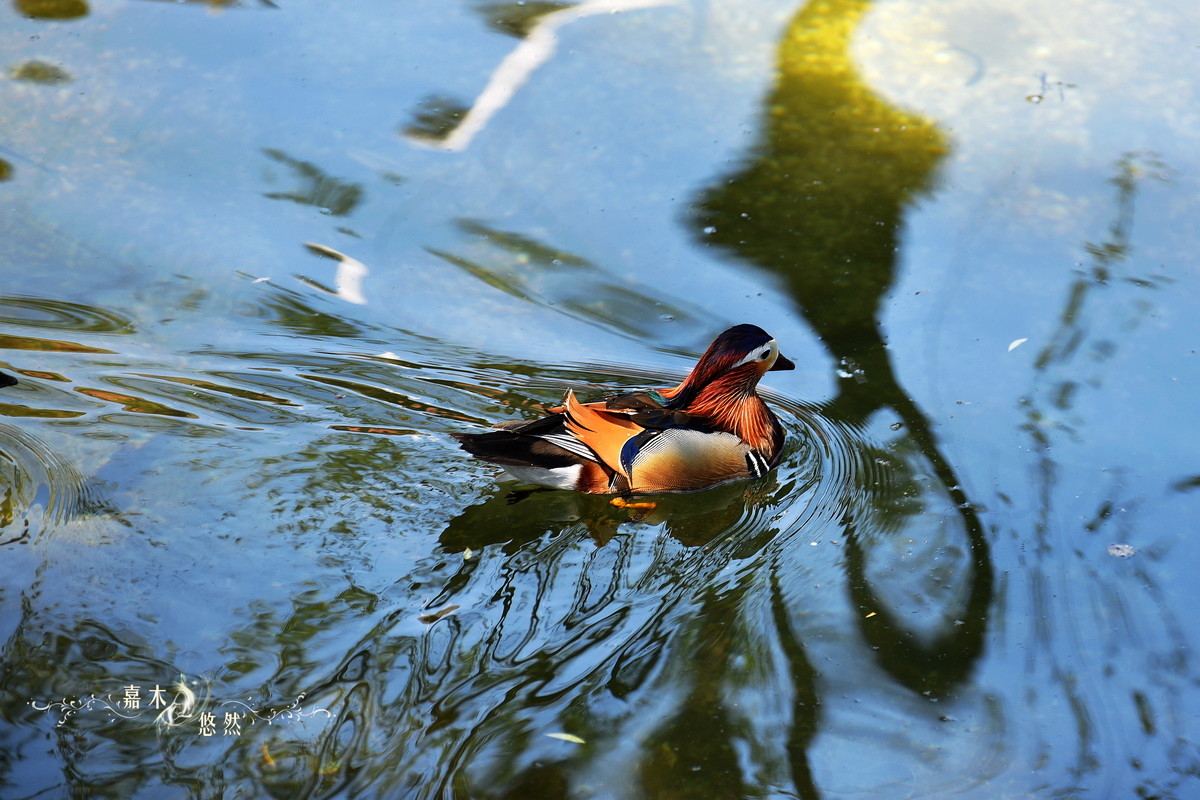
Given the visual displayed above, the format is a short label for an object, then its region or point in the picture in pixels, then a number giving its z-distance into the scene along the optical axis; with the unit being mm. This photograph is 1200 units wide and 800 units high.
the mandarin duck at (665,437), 10602
